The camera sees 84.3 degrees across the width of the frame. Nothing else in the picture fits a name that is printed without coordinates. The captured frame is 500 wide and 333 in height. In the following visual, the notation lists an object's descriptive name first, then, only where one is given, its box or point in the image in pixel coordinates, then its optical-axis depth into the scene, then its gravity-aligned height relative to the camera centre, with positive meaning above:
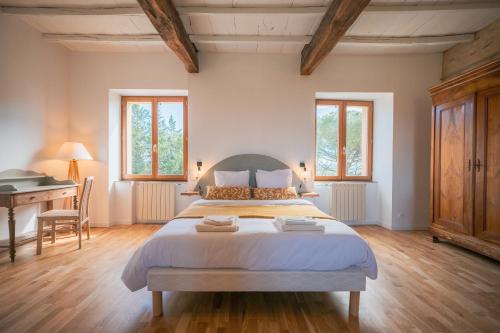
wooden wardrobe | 3.01 +0.02
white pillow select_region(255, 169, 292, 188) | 4.08 -0.23
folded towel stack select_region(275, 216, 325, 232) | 2.15 -0.49
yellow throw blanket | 2.72 -0.51
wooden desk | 3.00 -0.33
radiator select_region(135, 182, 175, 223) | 4.70 -0.65
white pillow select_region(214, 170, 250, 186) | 4.09 -0.23
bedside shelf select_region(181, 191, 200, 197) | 4.08 -0.45
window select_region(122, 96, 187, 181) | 4.94 +0.42
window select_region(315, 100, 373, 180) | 4.94 +0.39
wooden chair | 3.29 -0.67
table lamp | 4.01 +0.11
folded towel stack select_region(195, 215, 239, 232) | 2.14 -0.49
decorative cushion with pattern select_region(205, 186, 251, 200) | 3.75 -0.42
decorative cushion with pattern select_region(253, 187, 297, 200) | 3.77 -0.43
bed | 2.00 -0.74
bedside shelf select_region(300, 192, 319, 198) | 4.07 -0.48
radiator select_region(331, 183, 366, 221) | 4.68 -0.65
